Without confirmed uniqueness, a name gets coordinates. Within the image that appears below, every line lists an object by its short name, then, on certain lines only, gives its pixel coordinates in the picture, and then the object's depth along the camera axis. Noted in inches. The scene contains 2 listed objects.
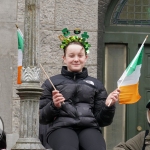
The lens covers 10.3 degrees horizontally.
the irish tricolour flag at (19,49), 427.9
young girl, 368.6
